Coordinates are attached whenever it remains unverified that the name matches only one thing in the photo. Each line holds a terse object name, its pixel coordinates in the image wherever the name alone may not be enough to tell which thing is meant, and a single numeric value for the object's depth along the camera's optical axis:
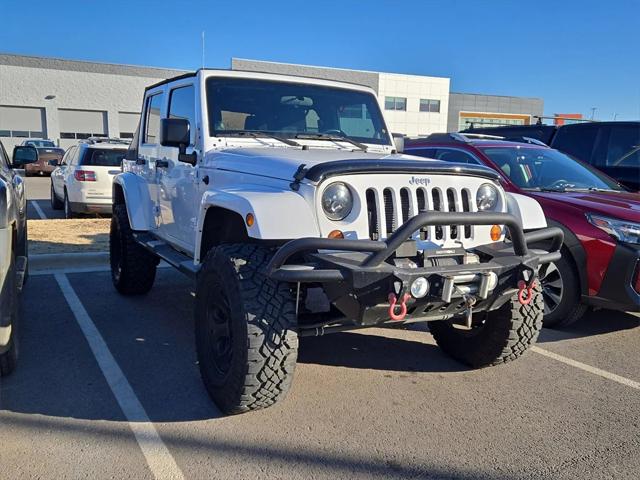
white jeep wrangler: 2.79
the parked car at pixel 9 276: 3.10
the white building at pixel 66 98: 36.25
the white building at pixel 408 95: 41.47
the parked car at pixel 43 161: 24.28
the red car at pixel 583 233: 4.49
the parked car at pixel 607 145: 7.84
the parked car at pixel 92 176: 10.55
